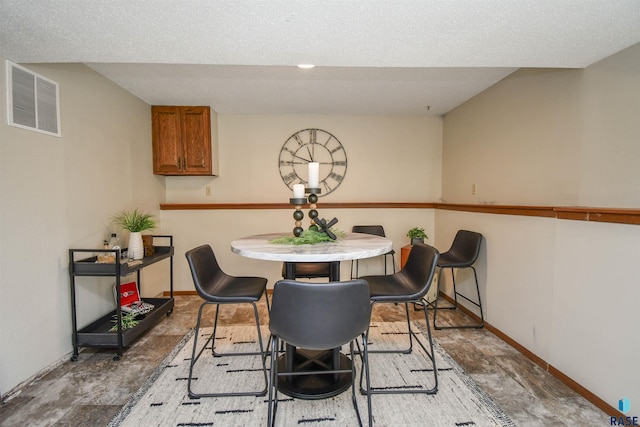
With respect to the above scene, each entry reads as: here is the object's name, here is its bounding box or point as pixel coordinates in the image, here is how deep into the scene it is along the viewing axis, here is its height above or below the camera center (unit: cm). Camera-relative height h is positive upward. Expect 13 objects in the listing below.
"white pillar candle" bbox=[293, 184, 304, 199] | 193 +6
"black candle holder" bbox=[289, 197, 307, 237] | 193 -8
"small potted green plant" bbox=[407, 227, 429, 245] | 336 -38
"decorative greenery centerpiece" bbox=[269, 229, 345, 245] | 181 -23
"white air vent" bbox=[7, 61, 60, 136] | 179 +62
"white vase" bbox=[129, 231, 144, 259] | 245 -36
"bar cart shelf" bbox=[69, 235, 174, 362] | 210 -75
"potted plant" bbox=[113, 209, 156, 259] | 246 -23
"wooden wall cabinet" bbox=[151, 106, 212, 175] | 335 +68
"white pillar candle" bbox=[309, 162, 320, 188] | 192 +16
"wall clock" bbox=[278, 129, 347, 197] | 379 +54
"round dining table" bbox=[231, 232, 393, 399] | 148 -38
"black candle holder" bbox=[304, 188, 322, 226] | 200 -2
